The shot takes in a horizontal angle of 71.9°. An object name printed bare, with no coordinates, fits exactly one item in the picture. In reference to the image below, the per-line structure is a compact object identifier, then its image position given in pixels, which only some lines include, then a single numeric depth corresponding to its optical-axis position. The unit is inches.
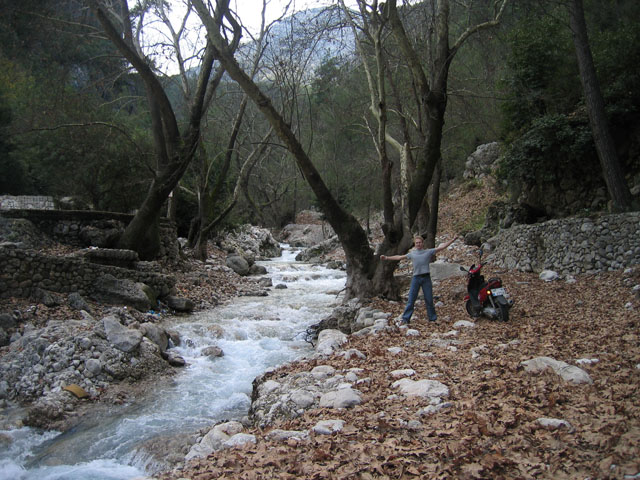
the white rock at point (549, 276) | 405.4
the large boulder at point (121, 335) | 257.1
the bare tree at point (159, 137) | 477.4
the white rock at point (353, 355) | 220.7
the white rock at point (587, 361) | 166.7
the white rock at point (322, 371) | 196.8
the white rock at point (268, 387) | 198.8
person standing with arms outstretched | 285.7
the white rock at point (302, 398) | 167.8
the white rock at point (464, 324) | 267.2
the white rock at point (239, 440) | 140.2
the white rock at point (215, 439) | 150.7
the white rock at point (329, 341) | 256.5
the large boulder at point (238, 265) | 679.1
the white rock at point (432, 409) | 137.6
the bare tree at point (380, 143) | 340.5
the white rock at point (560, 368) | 148.5
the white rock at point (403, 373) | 179.2
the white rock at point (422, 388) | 151.8
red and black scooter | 270.7
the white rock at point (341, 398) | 155.6
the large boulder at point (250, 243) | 895.3
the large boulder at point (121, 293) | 354.3
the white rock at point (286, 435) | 133.2
